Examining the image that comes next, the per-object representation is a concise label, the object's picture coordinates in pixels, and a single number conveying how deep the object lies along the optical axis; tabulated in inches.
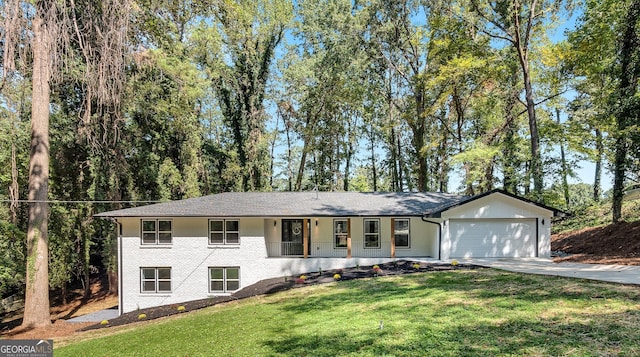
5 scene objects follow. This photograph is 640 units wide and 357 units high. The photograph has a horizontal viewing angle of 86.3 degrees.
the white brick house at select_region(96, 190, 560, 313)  618.8
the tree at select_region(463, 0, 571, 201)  718.5
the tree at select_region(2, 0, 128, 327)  343.6
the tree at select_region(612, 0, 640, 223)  584.1
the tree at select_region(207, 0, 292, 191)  1010.7
